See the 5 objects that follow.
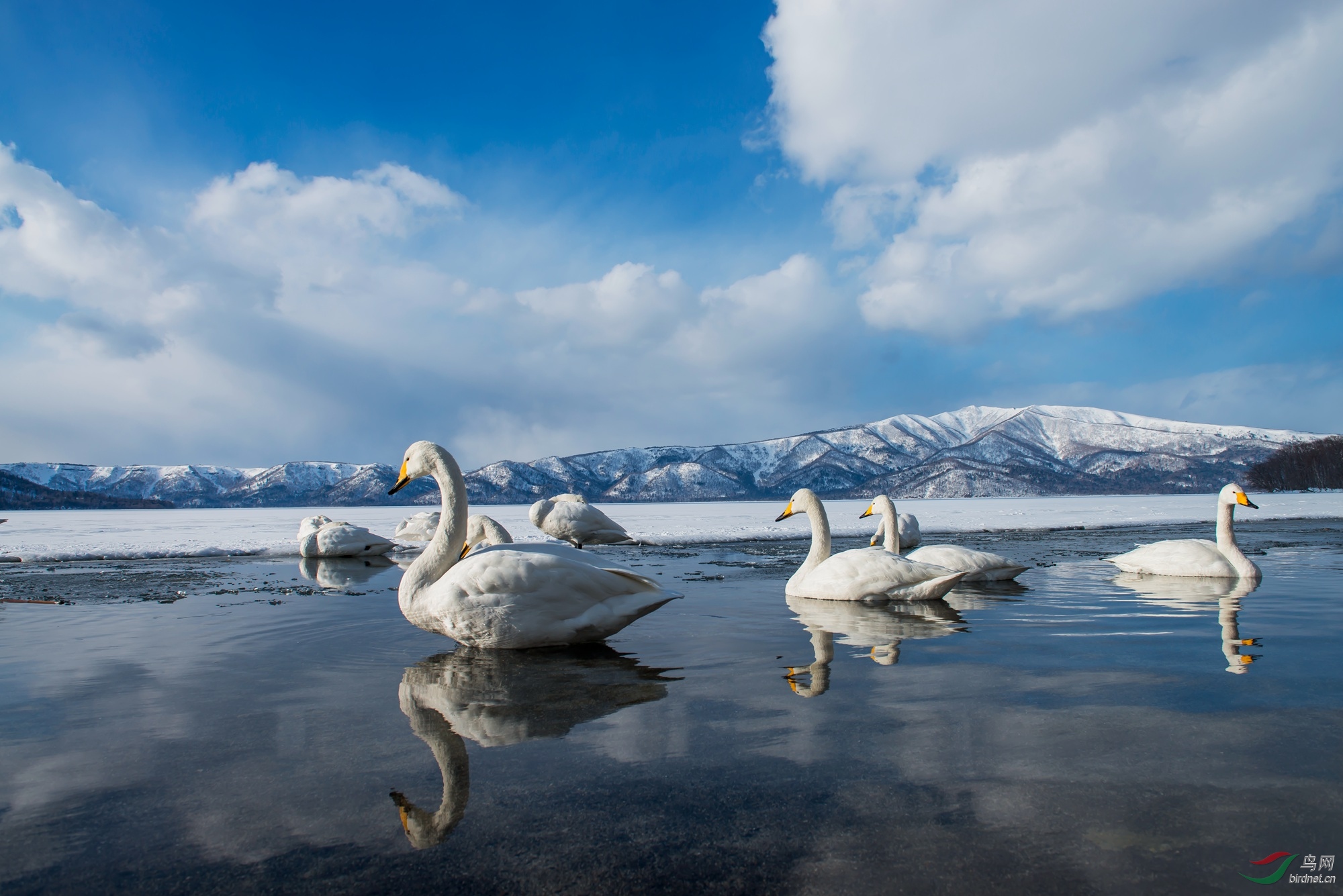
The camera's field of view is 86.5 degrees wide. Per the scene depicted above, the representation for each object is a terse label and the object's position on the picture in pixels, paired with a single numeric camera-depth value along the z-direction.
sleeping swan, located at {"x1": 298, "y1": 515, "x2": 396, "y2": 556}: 15.80
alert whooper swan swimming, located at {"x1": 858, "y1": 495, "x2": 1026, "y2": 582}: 9.26
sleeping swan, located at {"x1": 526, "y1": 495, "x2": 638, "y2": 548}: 17.56
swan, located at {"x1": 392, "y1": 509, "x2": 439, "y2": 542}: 18.55
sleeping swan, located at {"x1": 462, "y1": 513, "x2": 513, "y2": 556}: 11.32
